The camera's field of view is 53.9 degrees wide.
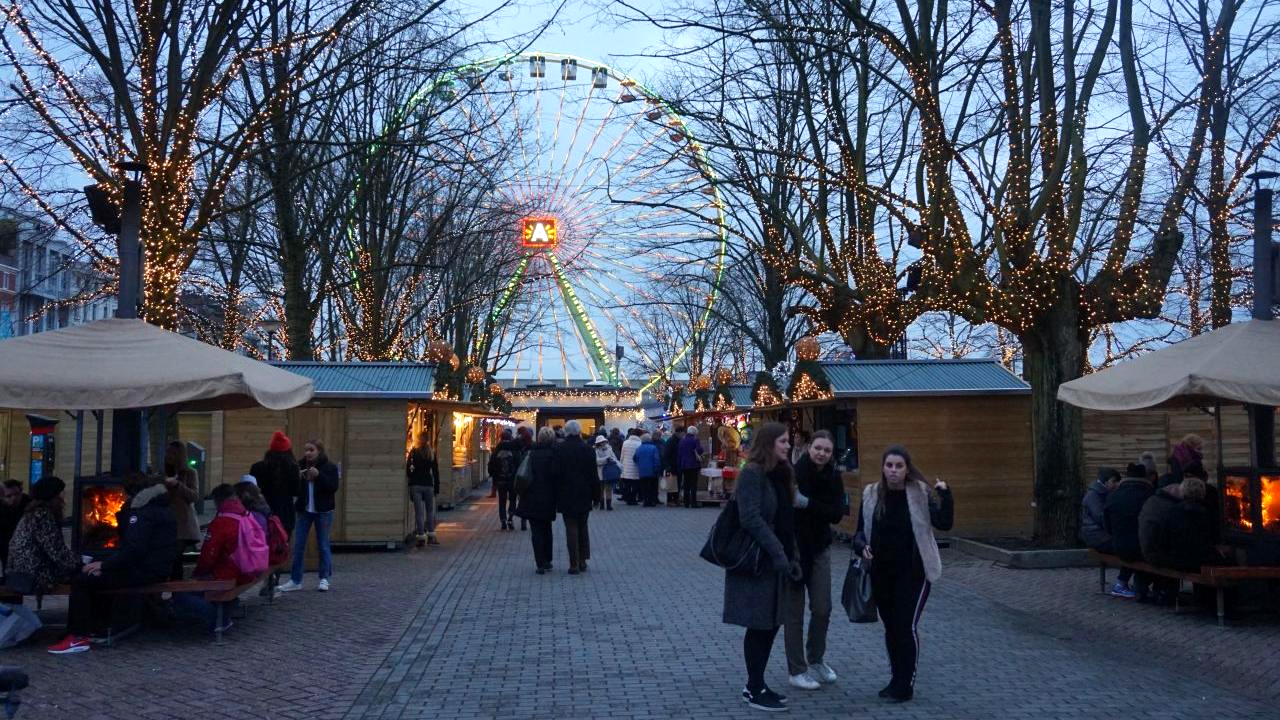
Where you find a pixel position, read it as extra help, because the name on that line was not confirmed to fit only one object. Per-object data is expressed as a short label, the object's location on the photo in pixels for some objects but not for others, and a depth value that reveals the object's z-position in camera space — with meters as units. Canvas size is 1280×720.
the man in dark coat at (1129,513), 12.24
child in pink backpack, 10.61
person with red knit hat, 13.41
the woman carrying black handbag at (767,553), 7.27
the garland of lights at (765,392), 24.22
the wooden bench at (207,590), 10.09
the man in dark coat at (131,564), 9.93
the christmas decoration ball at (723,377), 35.94
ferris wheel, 38.28
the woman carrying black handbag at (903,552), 7.62
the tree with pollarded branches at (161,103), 14.52
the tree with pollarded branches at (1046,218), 15.59
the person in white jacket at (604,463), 28.73
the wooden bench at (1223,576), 10.77
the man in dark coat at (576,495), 14.97
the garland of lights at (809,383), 19.11
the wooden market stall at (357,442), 18.20
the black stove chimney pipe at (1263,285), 12.63
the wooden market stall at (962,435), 18.55
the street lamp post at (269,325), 27.36
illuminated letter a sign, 40.66
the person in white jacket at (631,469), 30.16
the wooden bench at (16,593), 10.01
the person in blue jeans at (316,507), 13.62
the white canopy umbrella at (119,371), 9.83
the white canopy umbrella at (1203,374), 11.06
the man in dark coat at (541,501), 14.94
